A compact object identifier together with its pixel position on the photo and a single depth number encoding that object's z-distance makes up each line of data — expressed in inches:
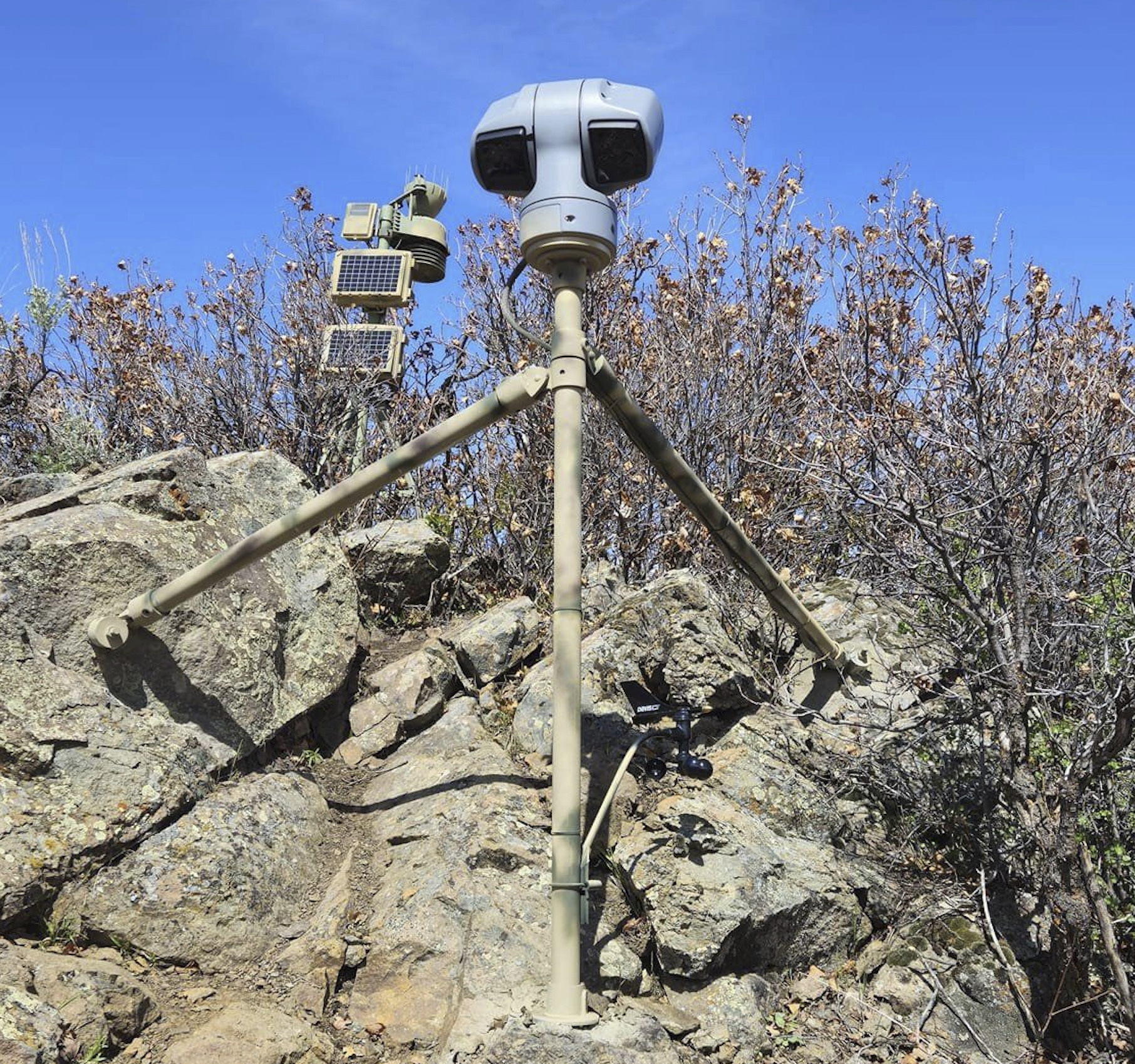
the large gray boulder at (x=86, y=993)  127.3
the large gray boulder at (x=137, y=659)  155.6
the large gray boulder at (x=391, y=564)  257.6
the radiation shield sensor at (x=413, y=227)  312.8
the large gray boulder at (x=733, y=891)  155.1
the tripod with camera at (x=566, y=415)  138.3
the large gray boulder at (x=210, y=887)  149.4
